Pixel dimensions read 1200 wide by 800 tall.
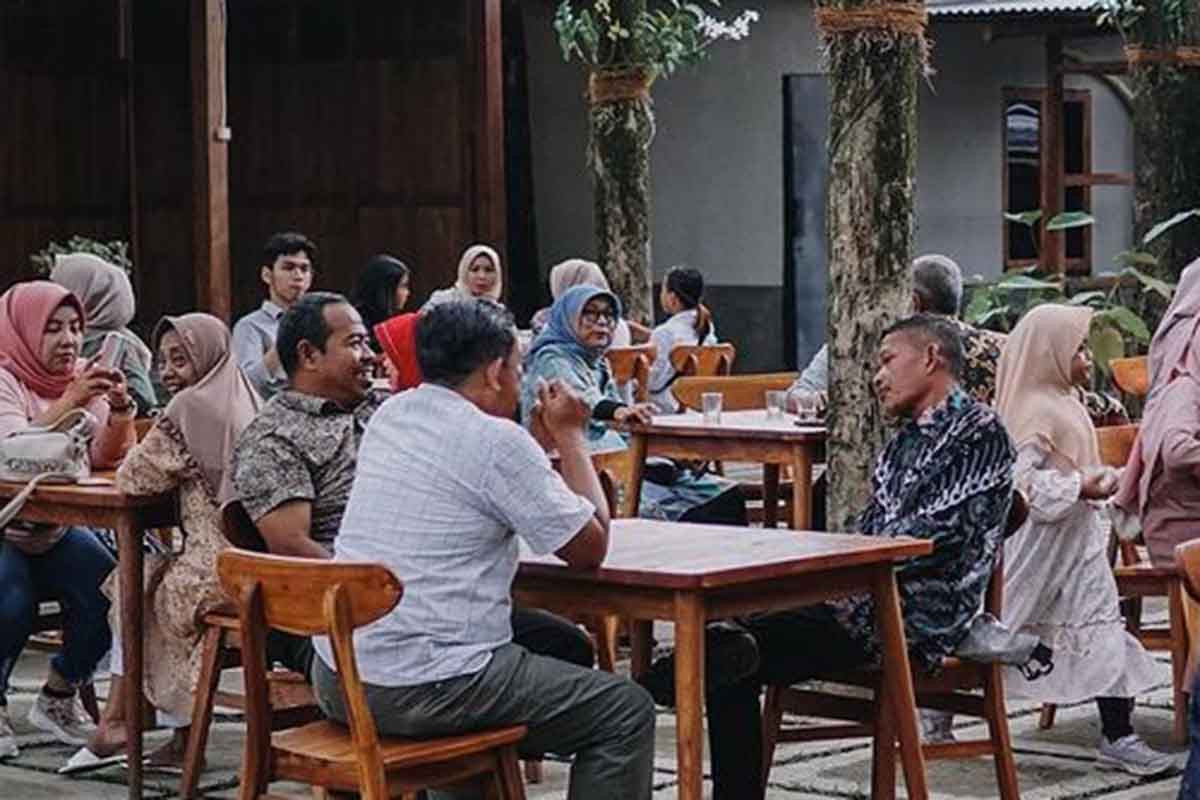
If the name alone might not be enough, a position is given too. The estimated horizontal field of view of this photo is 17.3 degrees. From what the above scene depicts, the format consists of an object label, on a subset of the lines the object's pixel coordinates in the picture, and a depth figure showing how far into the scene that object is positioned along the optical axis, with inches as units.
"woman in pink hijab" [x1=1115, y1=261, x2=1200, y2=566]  437.7
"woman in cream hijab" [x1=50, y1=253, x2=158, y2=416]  537.7
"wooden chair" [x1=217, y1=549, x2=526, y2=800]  315.7
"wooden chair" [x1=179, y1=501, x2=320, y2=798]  389.8
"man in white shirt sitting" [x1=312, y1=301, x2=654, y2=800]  330.6
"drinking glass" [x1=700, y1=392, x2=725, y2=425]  550.9
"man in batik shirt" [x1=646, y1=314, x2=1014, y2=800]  377.5
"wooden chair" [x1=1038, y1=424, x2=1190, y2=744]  459.5
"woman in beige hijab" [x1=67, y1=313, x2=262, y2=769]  424.6
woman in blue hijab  545.5
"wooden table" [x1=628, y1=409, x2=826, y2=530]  526.2
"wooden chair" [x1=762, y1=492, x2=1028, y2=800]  381.4
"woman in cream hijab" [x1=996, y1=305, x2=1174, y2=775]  440.2
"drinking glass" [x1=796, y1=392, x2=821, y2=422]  549.2
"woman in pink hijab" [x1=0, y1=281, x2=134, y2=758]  459.9
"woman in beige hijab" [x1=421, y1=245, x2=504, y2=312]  688.7
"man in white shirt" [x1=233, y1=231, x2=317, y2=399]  610.5
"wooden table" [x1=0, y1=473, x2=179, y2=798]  422.5
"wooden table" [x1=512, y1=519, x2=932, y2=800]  339.8
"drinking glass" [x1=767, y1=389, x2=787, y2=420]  560.7
